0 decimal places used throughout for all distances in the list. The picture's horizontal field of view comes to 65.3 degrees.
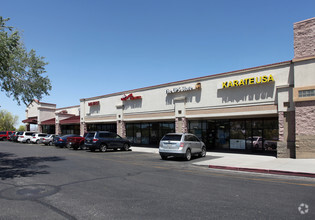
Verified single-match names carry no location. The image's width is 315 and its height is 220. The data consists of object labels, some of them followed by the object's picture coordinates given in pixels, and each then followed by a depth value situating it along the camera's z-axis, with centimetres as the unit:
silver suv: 1551
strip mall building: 1605
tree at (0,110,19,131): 7510
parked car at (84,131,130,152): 2208
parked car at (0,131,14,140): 4716
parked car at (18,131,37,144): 3759
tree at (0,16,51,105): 1535
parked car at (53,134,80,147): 2747
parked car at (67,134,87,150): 2578
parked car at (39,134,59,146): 3312
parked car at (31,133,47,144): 3631
